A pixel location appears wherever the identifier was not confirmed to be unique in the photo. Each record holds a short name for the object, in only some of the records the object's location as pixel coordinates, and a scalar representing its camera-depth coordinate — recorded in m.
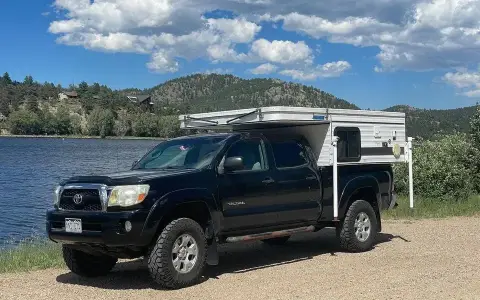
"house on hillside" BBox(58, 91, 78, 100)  160.50
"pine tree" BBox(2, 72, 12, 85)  177.62
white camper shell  9.35
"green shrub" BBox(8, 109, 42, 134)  140.25
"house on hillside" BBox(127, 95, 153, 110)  153.71
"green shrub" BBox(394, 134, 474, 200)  18.25
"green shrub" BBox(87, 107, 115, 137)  129.25
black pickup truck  7.34
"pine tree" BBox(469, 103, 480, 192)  21.20
